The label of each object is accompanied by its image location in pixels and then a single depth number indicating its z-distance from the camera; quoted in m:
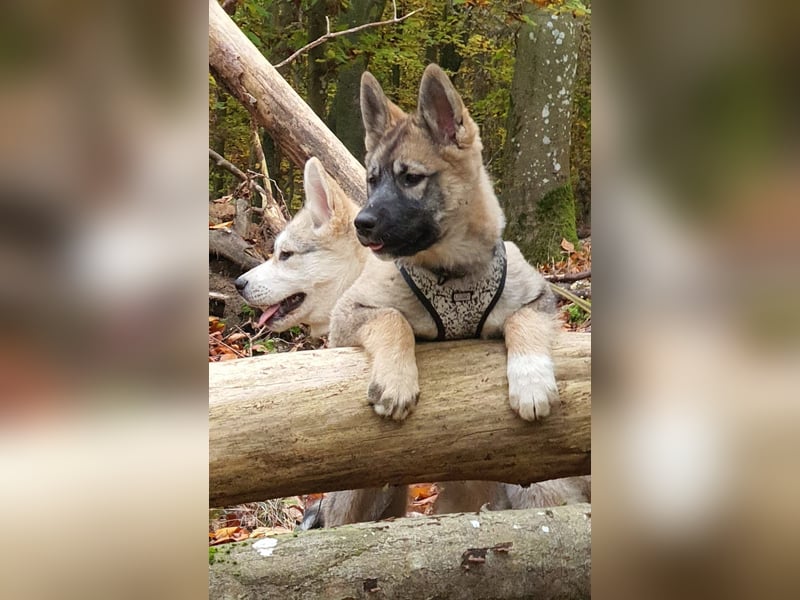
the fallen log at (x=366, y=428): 1.83
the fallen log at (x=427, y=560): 1.94
